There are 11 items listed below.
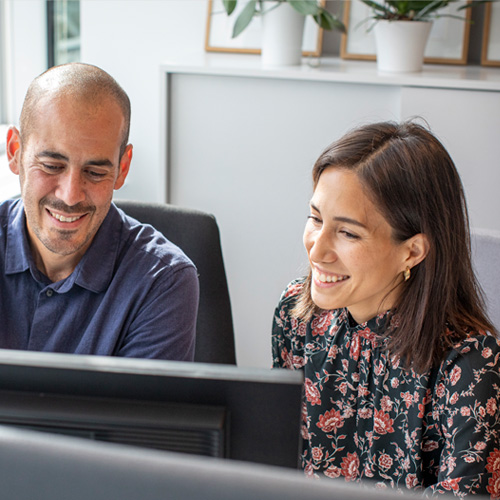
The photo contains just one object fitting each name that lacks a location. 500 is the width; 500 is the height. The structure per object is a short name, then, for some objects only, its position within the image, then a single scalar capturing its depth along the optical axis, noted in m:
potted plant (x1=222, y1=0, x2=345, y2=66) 2.23
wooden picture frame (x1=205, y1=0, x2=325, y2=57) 2.47
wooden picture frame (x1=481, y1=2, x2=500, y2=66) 2.34
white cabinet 2.16
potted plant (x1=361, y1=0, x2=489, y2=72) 2.17
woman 1.25
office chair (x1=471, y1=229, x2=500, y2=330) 1.47
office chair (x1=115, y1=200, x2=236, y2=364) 1.53
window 2.81
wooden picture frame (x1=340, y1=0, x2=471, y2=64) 2.38
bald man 1.27
